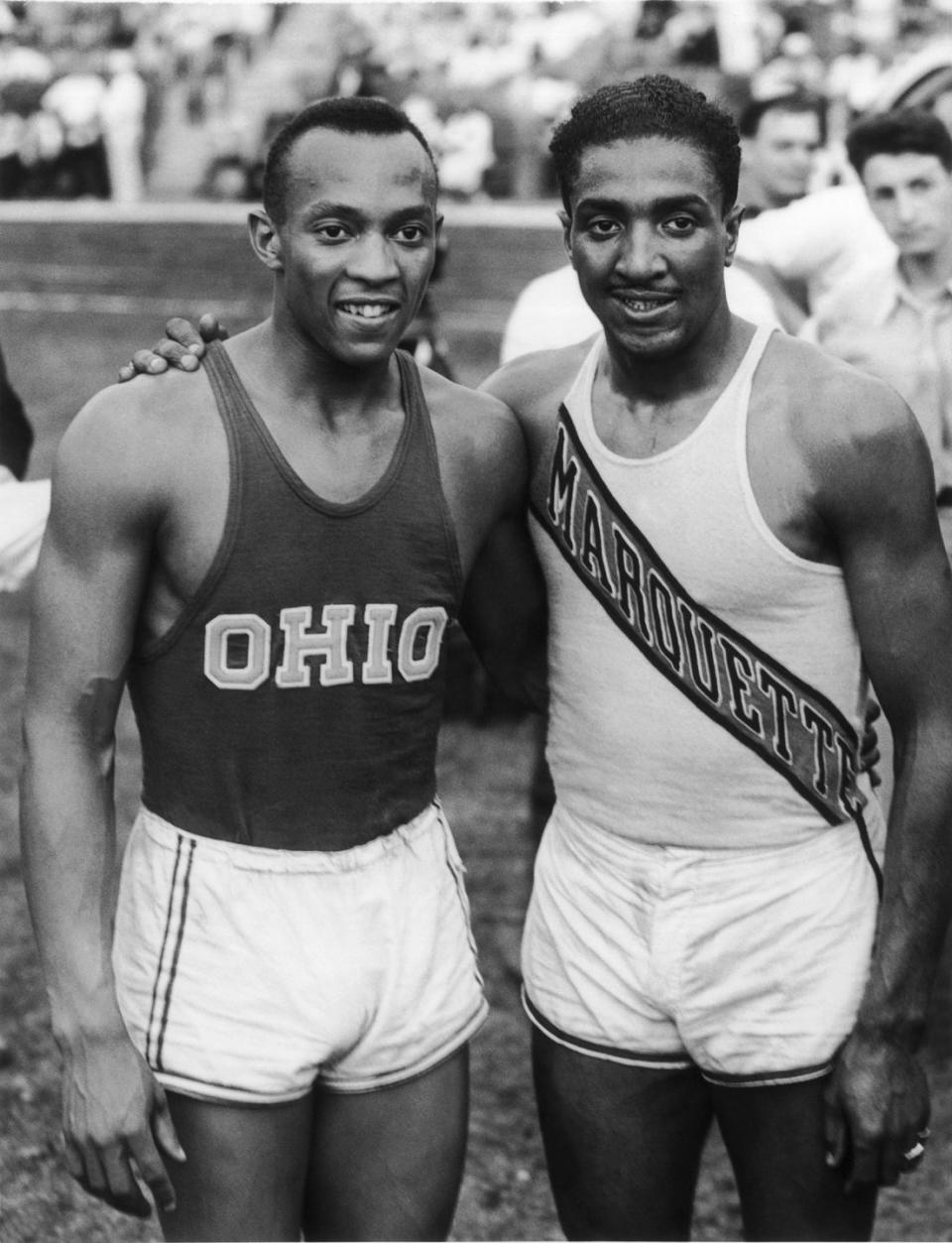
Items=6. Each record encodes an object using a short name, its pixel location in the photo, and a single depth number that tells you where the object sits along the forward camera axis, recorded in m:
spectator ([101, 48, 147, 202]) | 18.08
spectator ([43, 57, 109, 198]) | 17.56
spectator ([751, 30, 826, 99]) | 11.92
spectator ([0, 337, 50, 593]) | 3.46
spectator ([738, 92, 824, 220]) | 5.87
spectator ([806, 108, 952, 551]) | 3.67
